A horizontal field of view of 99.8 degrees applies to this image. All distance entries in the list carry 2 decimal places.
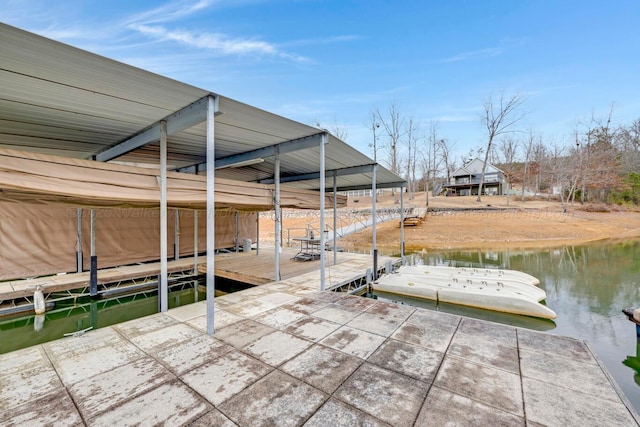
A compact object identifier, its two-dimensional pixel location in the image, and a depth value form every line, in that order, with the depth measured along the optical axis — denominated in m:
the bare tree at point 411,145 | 28.28
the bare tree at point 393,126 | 27.62
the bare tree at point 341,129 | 30.16
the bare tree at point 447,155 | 30.56
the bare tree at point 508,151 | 32.41
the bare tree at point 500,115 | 24.75
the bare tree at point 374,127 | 27.88
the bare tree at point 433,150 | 30.02
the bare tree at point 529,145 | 30.52
